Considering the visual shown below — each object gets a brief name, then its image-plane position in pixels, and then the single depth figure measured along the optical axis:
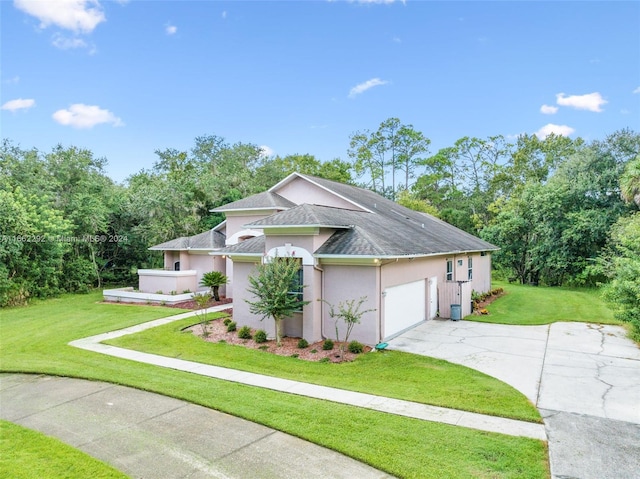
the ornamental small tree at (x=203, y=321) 14.21
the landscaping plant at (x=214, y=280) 19.97
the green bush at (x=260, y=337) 13.06
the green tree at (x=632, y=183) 17.84
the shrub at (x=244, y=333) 13.52
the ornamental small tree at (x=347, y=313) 11.53
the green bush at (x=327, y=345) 12.02
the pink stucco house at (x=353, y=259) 12.45
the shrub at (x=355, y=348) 11.74
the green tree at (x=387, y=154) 47.47
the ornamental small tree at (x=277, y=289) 12.11
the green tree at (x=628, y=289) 11.96
